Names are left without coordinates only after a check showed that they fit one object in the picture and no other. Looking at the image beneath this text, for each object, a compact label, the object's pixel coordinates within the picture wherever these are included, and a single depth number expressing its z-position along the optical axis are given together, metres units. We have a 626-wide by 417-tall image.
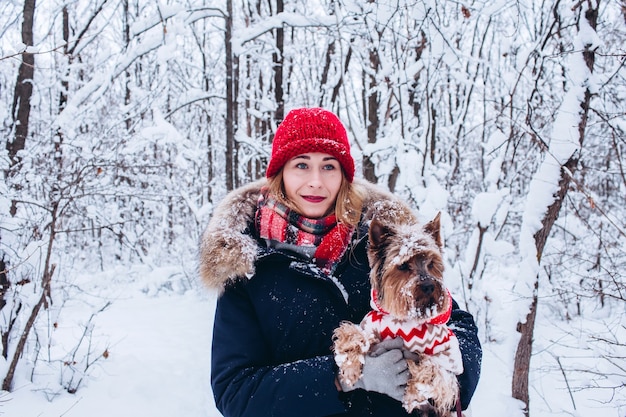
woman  1.69
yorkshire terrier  1.72
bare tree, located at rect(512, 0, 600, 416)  3.62
